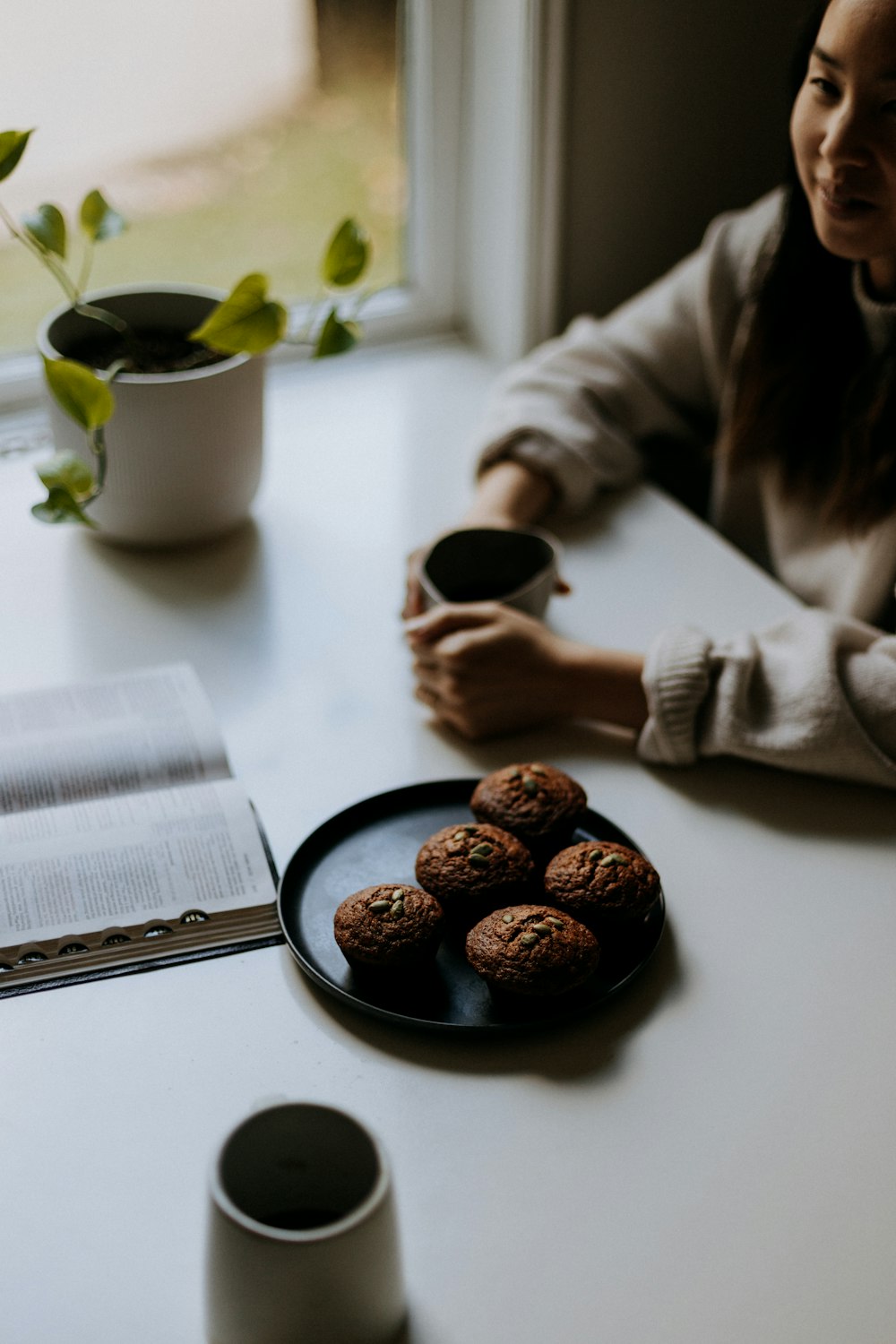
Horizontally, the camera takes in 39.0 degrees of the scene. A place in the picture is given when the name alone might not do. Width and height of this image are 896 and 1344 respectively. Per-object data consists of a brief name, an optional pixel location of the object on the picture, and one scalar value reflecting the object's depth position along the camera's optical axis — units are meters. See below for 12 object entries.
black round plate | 0.71
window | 1.38
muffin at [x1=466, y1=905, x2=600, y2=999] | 0.69
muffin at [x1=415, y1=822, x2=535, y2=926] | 0.75
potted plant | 0.99
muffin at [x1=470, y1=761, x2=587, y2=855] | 0.80
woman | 0.89
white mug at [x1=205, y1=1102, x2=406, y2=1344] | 0.50
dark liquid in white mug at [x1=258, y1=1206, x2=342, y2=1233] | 0.56
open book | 0.76
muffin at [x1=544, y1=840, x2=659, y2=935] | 0.74
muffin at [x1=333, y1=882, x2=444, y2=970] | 0.70
